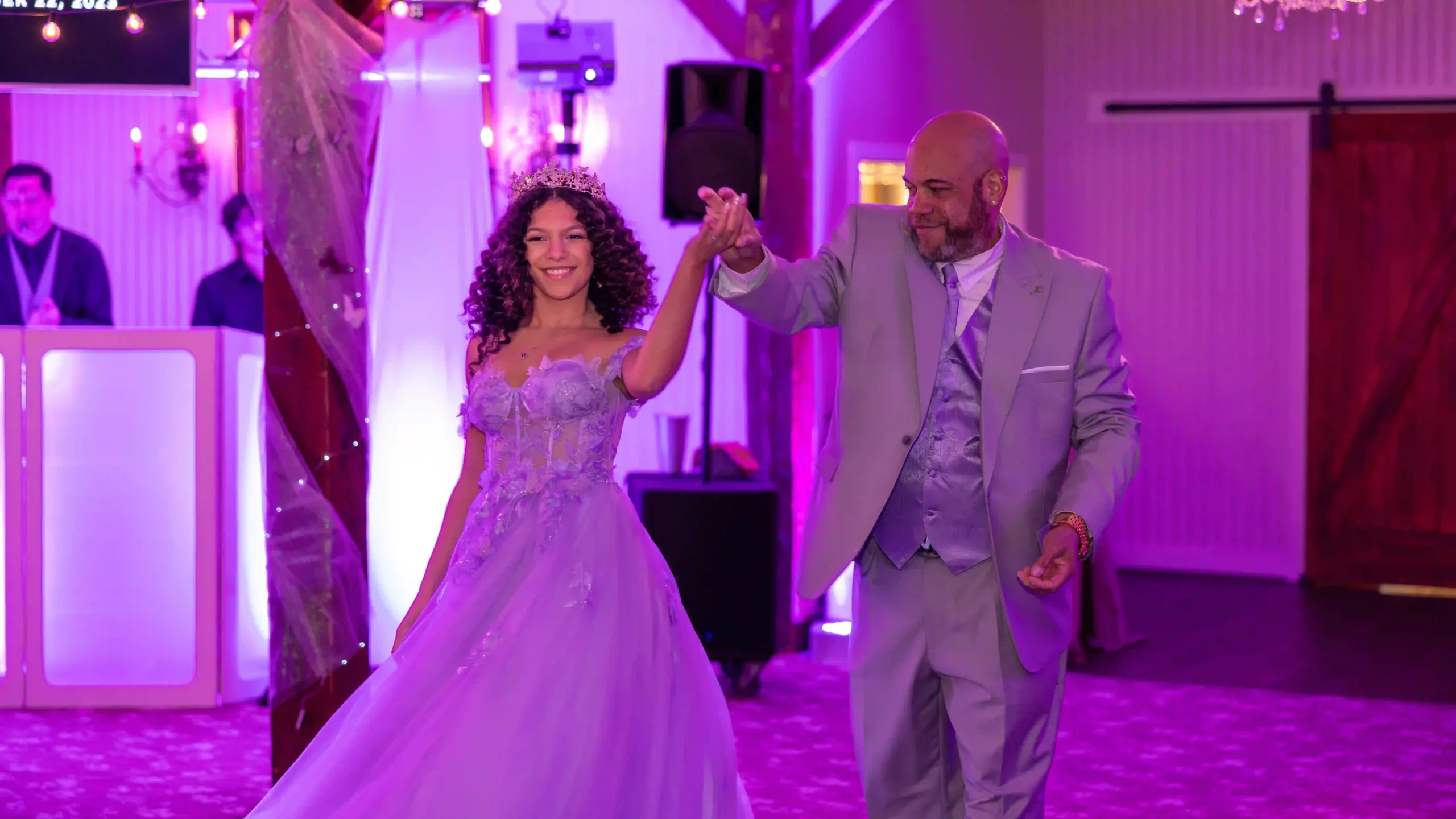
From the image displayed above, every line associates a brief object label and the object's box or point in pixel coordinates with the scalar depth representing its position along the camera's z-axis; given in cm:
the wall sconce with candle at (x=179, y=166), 889
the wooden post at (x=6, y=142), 897
